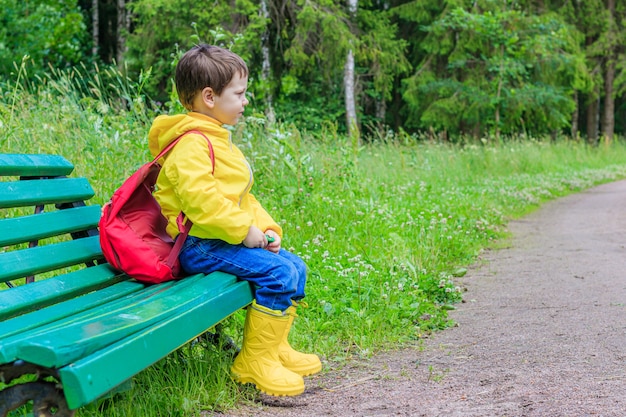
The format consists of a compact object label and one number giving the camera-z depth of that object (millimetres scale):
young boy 2928
